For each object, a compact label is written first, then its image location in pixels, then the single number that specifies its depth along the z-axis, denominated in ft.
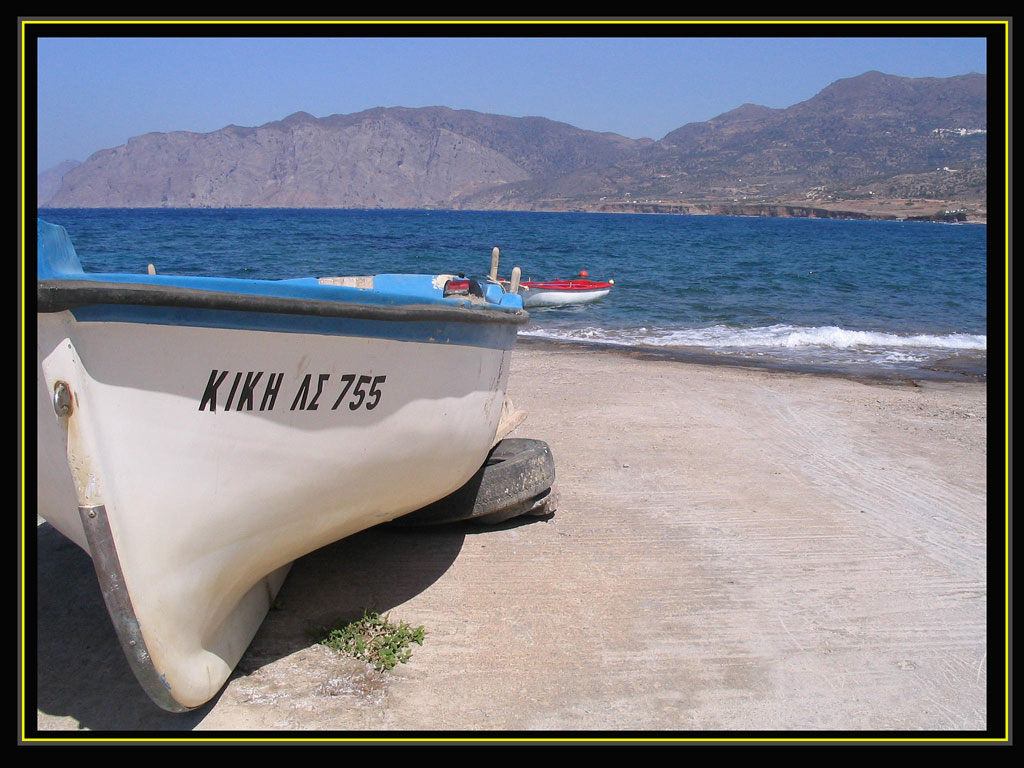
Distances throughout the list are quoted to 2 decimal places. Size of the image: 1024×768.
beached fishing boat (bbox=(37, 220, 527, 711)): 8.88
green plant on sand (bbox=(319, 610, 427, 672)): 11.53
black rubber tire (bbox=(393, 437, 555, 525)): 15.53
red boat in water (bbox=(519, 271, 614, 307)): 66.44
